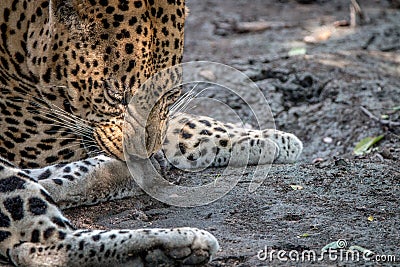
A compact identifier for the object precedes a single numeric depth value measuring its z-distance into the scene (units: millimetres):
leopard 10555
